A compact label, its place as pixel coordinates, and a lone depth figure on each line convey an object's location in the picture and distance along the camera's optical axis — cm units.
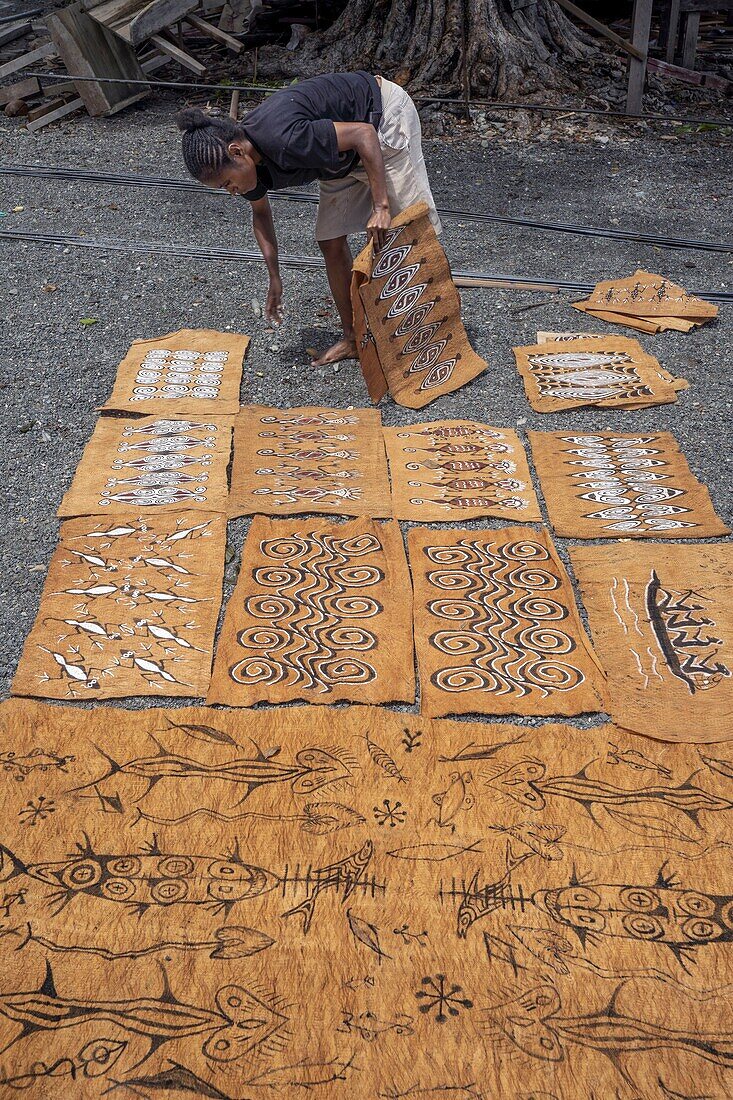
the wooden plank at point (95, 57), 775
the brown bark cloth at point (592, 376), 412
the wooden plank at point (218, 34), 898
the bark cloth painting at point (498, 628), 265
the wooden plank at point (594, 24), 706
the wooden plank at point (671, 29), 861
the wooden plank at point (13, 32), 919
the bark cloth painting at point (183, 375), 410
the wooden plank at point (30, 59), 802
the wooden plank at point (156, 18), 800
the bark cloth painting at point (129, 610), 270
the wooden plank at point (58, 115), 782
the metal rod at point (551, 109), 706
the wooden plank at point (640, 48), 730
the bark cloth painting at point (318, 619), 269
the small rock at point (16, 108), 809
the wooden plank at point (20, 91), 820
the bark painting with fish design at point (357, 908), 182
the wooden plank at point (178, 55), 835
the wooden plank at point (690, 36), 839
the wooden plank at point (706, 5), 833
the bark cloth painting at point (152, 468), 347
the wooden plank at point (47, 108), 796
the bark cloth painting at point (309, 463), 348
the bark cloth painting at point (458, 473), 346
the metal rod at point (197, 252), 523
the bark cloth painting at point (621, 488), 335
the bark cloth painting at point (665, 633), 256
